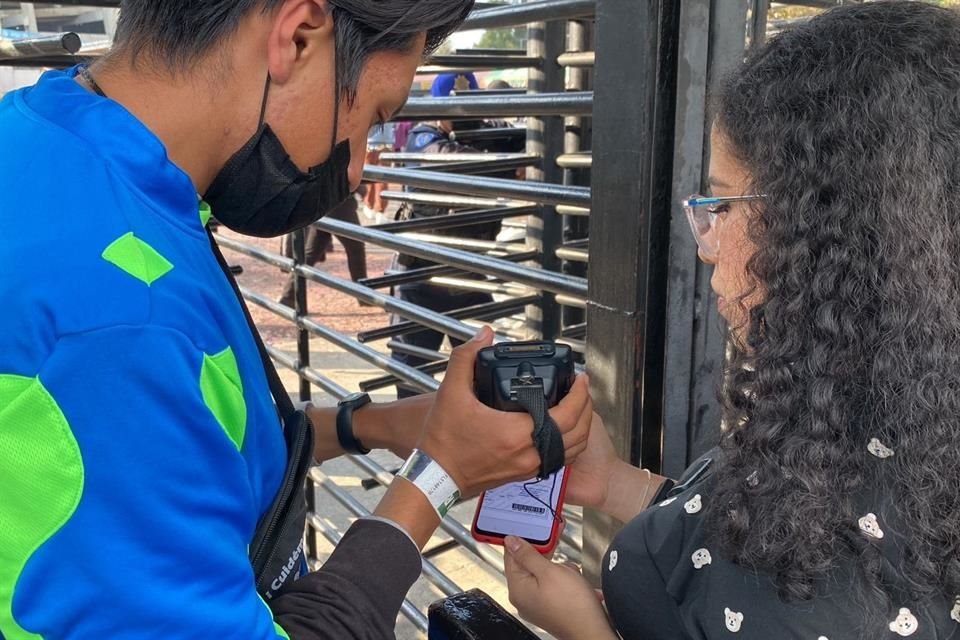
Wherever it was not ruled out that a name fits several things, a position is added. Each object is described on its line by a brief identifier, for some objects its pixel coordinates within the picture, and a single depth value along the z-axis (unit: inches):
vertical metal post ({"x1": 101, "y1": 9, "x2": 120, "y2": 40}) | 100.3
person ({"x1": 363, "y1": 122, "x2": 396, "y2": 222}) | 282.6
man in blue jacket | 34.7
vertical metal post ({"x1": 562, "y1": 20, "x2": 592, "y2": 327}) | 141.6
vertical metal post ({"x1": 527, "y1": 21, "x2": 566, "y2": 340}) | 149.2
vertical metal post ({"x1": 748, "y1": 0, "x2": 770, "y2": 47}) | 61.7
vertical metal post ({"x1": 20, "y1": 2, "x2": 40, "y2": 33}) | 109.1
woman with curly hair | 44.3
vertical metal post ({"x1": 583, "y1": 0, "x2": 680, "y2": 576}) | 62.7
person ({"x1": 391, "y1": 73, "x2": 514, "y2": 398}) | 183.5
